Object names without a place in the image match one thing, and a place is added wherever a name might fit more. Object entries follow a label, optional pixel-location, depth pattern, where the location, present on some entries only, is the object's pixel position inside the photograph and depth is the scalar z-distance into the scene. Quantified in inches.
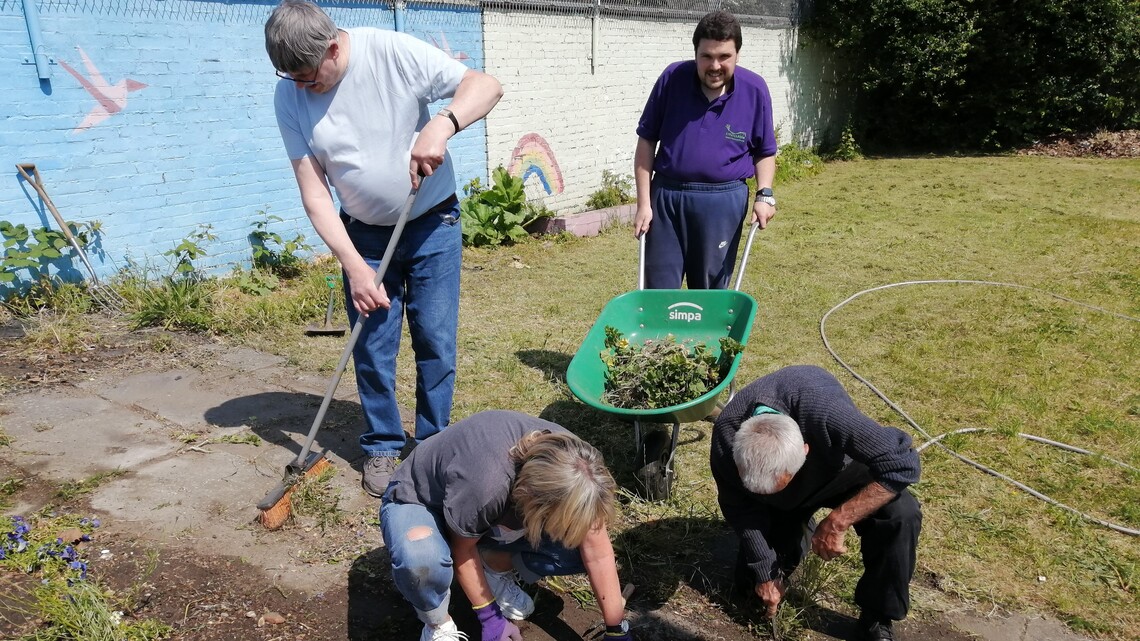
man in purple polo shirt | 147.6
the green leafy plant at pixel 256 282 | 220.8
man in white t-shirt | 108.8
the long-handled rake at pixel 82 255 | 187.2
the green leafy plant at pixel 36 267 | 185.5
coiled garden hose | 125.2
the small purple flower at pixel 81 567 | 103.6
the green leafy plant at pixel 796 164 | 449.4
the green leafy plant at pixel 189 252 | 212.4
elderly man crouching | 91.0
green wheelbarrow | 124.8
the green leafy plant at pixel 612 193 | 351.9
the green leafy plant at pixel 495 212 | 288.4
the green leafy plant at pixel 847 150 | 534.0
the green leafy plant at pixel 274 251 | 233.8
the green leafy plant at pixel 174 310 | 195.3
